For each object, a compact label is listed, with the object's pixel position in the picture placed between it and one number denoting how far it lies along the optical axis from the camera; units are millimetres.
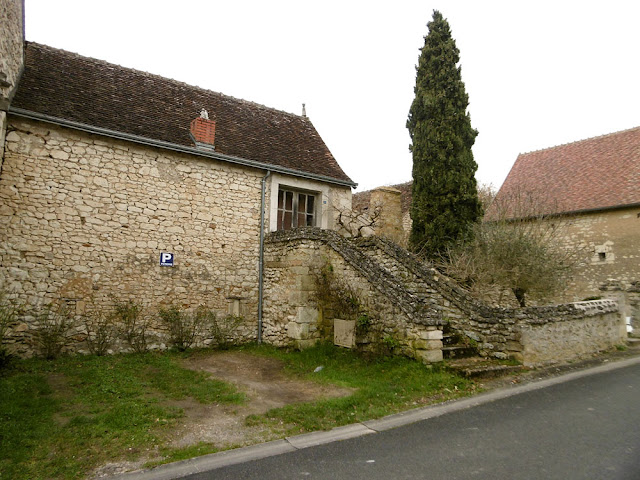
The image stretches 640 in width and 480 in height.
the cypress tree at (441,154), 12367
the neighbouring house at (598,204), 14812
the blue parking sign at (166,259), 8988
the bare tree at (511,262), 10258
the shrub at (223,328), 9523
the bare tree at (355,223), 11969
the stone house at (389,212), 16156
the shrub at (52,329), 7531
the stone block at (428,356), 6930
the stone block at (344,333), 8297
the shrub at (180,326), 8947
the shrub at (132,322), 8391
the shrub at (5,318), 6761
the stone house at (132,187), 7664
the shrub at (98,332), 8031
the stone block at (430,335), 6980
